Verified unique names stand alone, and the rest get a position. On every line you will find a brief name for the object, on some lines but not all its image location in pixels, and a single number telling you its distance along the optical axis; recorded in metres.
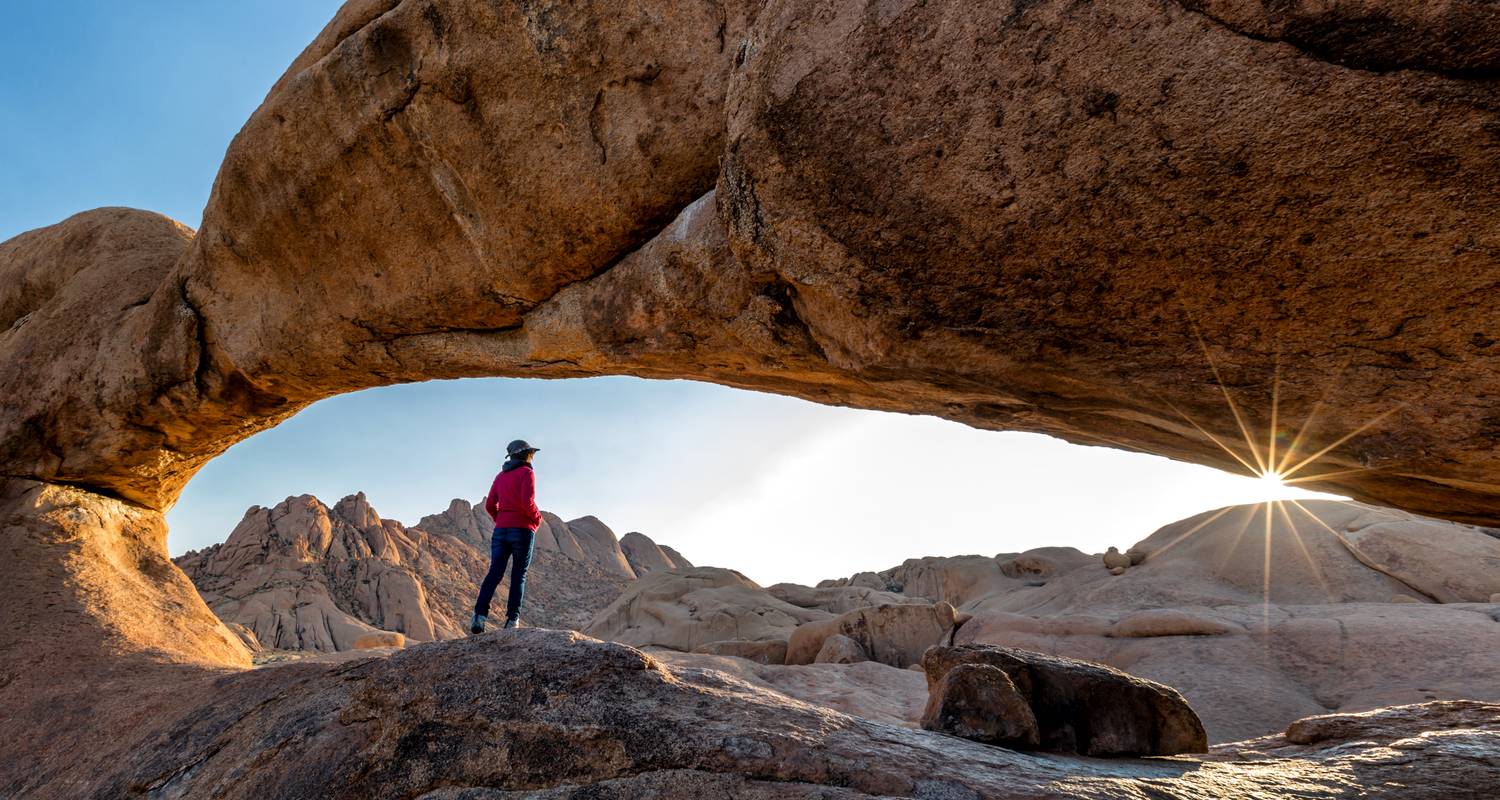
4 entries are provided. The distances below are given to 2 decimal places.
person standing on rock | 6.70
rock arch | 2.54
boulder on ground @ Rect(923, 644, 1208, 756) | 3.36
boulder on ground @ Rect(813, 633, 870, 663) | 9.86
